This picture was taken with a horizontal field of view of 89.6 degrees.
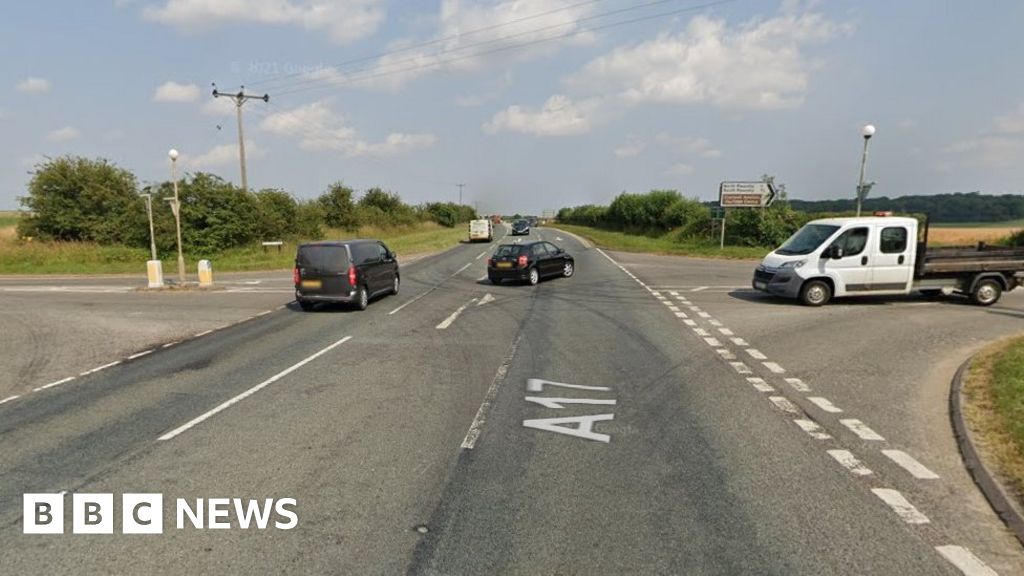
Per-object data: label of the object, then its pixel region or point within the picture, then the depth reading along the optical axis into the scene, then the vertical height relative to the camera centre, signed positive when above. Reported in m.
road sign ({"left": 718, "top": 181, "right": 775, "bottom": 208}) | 30.97 +2.24
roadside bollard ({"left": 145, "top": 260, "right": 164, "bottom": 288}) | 17.94 -1.61
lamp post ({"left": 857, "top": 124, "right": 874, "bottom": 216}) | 17.14 +1.53
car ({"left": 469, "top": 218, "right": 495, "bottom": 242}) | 45.97 -0.07
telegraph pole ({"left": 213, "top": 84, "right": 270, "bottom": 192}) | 29.81 +7.14
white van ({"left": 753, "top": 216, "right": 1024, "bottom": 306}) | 12.28 -0.77
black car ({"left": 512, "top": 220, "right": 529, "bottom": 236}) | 57.62 +0.13
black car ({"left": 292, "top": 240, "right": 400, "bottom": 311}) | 12.48 -1.12
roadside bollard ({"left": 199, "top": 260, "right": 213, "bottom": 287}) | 17.94 -1.63
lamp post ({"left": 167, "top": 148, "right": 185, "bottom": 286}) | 17.28 +1.56
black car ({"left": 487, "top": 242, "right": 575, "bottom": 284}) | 16.86 -1.09
